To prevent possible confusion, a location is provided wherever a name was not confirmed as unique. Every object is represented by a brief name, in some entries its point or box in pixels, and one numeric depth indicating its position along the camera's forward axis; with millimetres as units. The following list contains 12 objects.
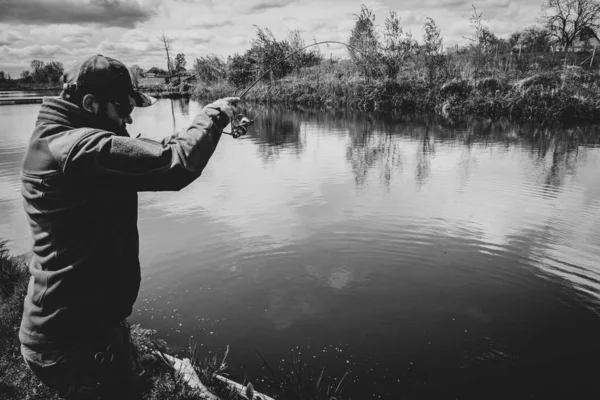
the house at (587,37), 44509
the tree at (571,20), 43562
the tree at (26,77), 112112
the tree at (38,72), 110894
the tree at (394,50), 32500
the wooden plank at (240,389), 3465
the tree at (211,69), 58228
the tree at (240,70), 51619
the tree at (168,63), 93250
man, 1897
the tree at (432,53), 30942
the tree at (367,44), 30953
